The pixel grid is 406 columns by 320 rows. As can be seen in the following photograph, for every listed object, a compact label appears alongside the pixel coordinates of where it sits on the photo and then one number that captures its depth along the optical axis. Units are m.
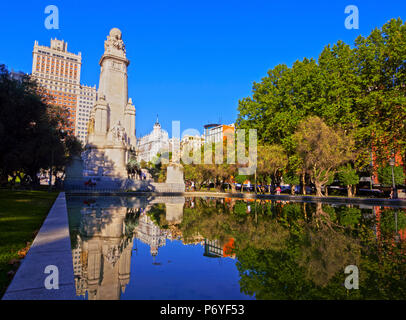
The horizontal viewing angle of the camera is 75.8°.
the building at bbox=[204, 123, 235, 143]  144.12
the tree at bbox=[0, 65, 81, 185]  21.88
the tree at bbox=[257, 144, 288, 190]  29.05
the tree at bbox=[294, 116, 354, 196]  23.94
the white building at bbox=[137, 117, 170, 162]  156.20
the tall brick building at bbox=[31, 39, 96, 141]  116.44
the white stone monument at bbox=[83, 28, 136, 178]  39.72
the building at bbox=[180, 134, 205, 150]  146.50
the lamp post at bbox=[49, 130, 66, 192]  26.77
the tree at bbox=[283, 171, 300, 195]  40.94
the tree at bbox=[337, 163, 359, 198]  27.70
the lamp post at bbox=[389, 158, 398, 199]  23.88
